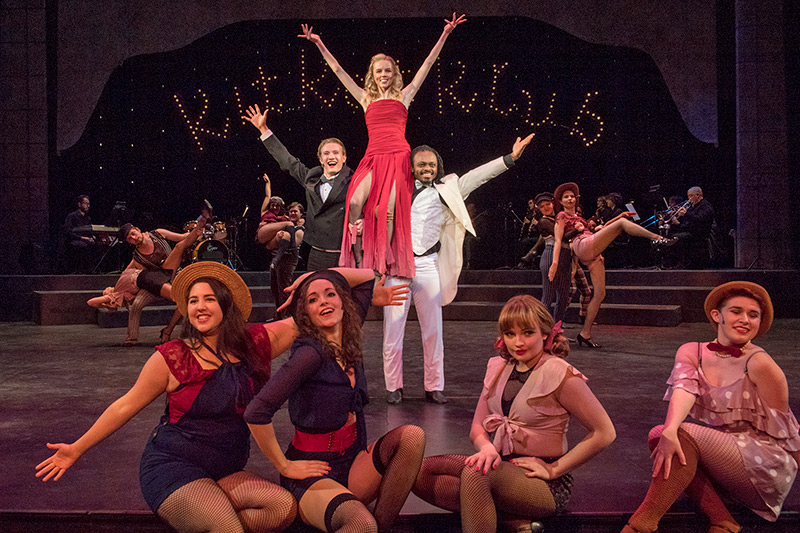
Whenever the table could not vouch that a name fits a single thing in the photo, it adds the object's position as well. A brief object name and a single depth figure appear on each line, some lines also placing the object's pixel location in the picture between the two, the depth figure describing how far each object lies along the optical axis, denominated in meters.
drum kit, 10.03
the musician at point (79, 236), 9.45
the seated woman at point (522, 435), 1.96
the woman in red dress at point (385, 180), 3.67
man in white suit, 3.66
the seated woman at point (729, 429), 2.00
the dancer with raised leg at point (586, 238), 5.21
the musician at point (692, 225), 9.12
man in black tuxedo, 3.85
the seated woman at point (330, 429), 1.91
